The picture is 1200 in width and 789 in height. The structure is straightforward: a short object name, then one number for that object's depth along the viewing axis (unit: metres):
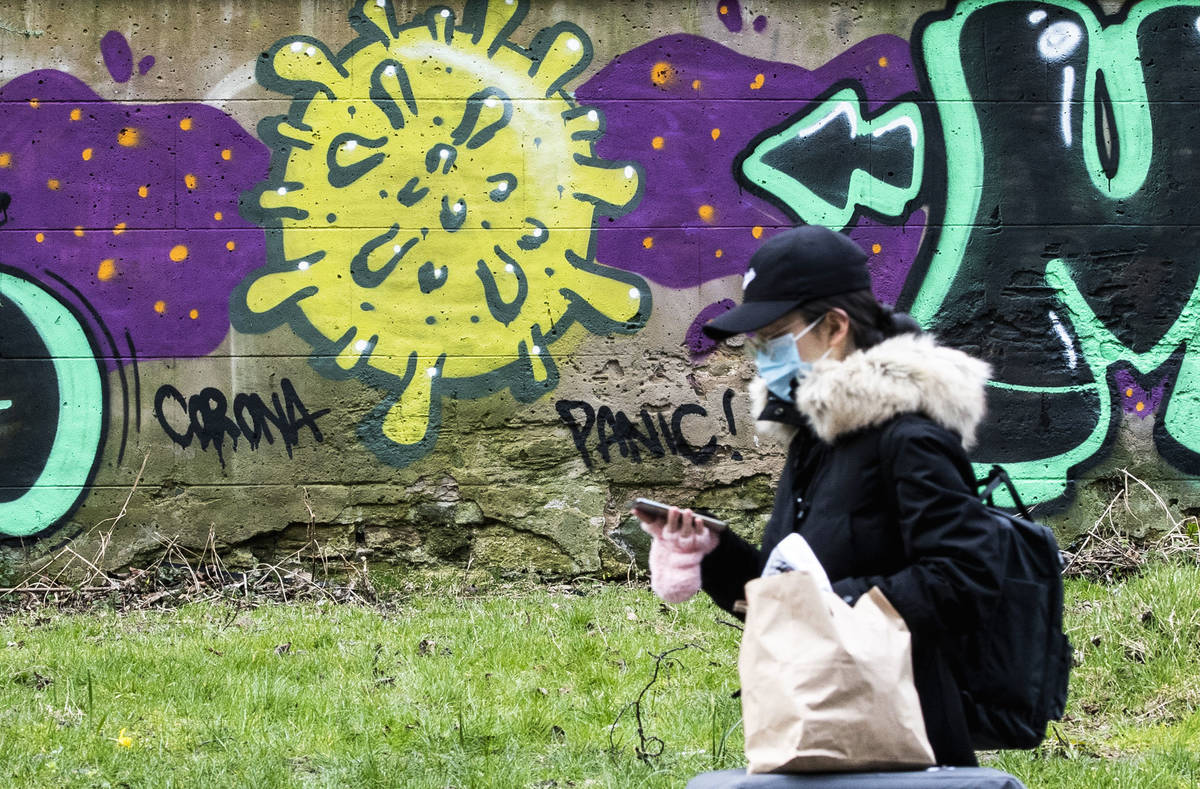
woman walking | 4.07
